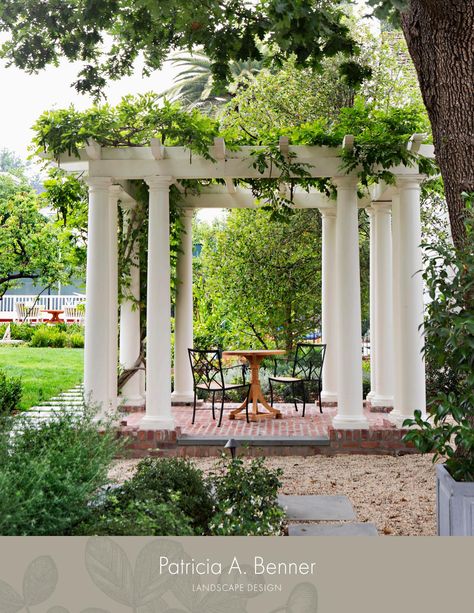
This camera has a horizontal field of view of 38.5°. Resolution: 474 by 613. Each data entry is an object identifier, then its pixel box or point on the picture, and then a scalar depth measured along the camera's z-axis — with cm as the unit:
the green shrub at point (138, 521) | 329
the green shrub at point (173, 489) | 410
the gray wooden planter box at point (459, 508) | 358
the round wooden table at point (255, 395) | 886
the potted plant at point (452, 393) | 361
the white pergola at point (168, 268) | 778
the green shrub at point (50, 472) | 315
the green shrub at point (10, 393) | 998
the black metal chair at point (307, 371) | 907
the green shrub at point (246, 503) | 380
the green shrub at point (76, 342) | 1972
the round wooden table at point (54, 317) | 2472
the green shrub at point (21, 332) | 2123
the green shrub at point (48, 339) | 1978
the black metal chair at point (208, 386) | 836
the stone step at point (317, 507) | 518
